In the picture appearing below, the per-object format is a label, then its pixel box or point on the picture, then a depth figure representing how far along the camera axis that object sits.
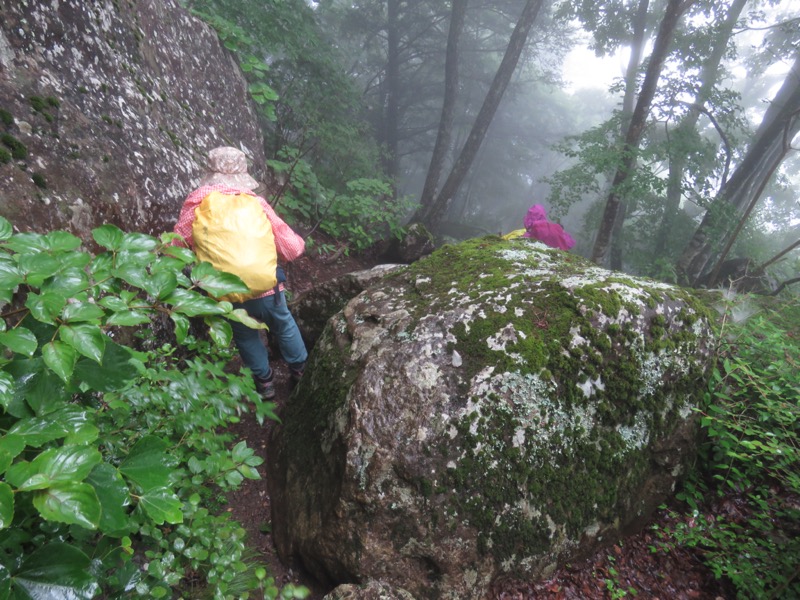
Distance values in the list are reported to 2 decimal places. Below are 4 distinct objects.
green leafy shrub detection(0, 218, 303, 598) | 0.77
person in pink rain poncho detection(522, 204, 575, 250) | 6.44
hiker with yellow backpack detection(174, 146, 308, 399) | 2.79
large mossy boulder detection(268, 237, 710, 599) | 2.16
